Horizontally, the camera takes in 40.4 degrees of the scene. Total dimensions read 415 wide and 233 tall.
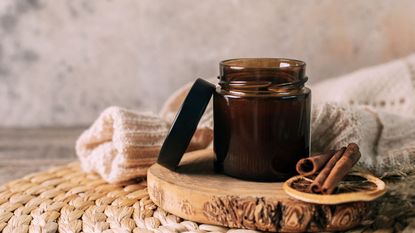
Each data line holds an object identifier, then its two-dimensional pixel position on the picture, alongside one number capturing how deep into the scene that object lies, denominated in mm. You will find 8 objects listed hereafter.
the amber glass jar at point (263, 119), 769
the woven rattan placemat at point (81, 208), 749
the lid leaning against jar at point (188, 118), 799
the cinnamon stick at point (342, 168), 690
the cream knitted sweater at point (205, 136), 915
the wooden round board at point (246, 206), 681
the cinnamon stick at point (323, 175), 696
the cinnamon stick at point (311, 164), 748
